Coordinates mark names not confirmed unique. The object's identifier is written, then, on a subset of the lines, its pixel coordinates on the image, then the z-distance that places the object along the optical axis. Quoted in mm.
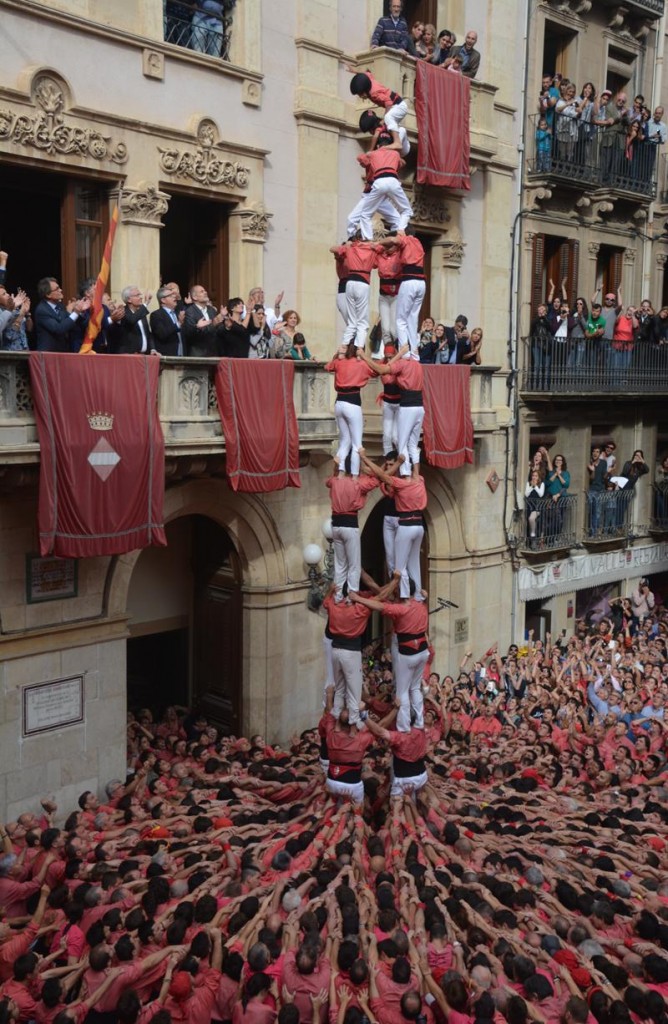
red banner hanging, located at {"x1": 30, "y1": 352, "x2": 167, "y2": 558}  12922
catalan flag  13172
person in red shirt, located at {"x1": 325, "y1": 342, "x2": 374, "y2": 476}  12688
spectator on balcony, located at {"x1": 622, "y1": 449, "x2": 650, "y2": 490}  25450
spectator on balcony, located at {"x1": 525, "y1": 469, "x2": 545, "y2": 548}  22672
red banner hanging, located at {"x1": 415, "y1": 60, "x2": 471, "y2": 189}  19406
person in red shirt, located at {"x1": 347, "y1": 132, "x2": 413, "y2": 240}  12961
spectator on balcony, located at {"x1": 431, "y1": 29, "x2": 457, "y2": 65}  20234
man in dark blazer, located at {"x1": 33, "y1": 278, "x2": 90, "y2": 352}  13242
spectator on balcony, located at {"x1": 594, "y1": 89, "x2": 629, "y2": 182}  24266
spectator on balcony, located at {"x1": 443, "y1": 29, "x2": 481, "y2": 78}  20391
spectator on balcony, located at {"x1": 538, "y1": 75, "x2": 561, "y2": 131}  22594
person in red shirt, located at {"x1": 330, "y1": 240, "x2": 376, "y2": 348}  12711
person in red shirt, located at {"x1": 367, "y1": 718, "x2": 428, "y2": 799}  13016
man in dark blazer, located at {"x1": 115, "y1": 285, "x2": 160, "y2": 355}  14125
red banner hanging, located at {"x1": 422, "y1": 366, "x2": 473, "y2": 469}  19156
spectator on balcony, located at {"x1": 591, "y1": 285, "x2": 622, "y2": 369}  24734
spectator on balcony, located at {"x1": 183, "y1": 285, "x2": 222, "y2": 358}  15148
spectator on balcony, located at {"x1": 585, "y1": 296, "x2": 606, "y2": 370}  23875
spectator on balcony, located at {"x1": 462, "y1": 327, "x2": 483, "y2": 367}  20094
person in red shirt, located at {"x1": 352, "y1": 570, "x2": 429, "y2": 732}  12945
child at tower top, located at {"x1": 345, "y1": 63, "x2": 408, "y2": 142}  13117
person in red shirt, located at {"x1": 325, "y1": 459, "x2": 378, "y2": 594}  12609
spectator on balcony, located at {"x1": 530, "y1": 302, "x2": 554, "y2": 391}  22766
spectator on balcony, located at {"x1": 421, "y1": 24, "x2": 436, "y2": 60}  19812
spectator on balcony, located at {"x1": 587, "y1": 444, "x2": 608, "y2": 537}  24359
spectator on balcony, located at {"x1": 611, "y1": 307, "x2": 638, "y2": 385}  24609
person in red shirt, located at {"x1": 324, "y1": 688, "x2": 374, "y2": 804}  12805
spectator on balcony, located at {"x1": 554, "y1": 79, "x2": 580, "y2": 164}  22859
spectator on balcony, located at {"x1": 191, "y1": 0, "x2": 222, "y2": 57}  16812
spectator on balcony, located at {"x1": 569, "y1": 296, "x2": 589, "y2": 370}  23484
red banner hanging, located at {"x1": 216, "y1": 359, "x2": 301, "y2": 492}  15219
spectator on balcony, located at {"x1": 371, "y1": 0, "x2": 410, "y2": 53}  18812
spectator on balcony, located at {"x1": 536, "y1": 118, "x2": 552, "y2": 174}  22625
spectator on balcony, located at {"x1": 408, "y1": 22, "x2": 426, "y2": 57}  19562
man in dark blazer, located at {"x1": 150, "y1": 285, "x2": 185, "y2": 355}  14742
